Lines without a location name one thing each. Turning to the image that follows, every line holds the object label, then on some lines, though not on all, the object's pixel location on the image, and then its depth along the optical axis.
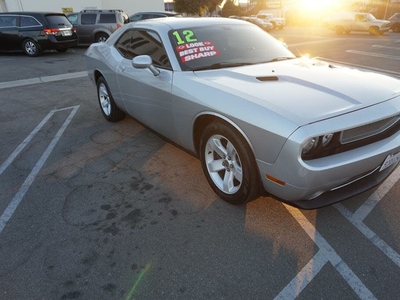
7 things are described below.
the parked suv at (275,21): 30.13
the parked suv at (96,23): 13.84
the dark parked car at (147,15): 15.73
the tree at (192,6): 39.62
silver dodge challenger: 2.19
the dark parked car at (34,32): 11.68
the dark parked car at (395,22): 21.00
